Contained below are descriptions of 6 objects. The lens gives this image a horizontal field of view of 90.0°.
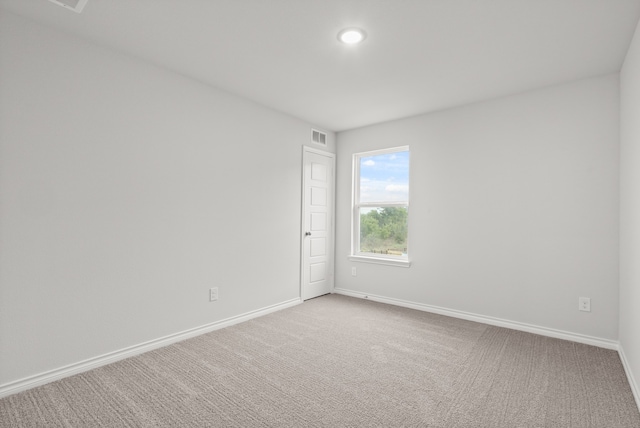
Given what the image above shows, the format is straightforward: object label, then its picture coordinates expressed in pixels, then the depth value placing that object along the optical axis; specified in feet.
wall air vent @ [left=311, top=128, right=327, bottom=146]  14.73
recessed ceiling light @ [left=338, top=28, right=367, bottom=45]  7.41
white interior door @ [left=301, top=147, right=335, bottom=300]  14.32
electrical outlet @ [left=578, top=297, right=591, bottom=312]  9.65
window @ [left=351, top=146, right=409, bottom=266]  14.03
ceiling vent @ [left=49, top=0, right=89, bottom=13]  6.33
